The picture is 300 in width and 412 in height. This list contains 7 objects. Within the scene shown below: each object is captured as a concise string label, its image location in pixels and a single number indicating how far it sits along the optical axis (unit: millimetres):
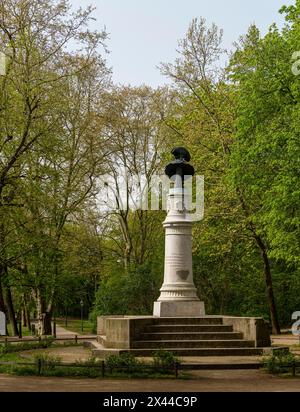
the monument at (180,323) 22156
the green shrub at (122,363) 17578
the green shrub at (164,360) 17453
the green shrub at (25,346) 26652
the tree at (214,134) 35688
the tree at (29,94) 25547
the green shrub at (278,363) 18052
